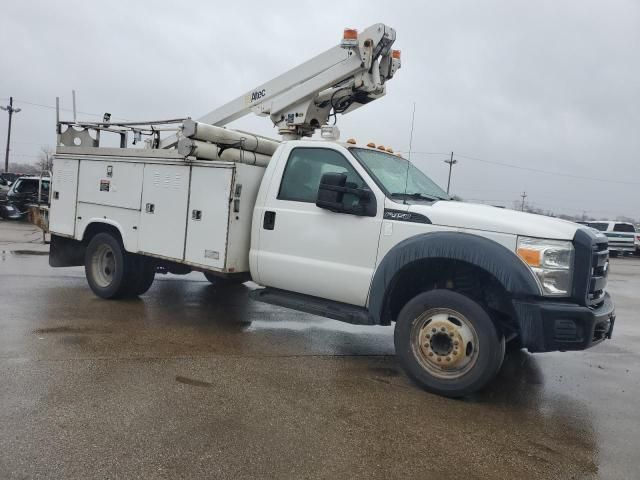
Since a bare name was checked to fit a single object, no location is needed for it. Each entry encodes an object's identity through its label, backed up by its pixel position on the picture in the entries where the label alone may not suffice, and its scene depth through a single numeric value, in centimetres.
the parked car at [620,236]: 2828
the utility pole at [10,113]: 4550
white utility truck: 434
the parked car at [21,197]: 1992
